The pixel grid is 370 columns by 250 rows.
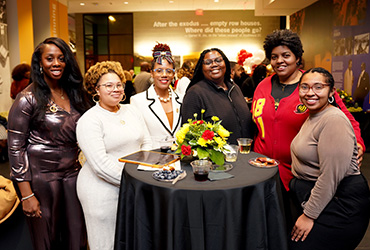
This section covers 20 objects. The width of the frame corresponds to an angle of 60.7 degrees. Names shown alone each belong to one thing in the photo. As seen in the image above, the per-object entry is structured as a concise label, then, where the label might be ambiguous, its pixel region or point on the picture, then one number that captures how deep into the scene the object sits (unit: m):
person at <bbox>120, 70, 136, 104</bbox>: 7.71
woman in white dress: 2.07
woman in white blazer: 2.75
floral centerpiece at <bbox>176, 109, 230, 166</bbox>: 1.88
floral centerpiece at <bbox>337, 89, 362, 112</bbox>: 6.58
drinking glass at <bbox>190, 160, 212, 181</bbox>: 1.77
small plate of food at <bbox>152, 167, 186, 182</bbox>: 1.77
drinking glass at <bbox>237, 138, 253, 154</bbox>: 2.34
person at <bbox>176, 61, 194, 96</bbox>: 5.66
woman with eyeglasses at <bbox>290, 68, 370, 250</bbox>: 1.79
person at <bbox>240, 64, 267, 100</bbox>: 6.43
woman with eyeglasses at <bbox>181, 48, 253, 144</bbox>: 2.71
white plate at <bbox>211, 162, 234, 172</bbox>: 1.95
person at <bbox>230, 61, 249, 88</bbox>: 7.78
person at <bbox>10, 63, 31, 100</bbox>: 6.06
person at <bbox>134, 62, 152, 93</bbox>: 7.79
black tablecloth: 1.65
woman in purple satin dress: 2.14
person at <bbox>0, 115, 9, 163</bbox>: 5.86
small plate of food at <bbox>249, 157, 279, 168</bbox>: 2.04
